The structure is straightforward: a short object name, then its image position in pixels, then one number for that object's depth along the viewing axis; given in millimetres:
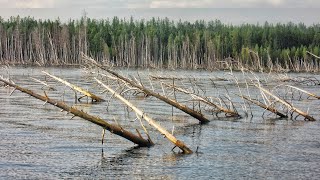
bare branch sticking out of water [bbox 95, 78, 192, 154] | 25875
